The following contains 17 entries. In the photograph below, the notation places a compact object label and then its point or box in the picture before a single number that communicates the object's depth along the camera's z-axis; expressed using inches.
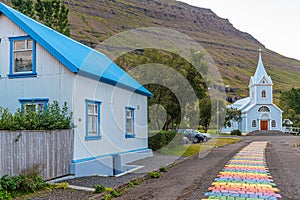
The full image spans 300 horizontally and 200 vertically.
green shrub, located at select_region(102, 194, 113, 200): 357.2
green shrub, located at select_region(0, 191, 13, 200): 327.8
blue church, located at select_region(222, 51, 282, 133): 2672.2
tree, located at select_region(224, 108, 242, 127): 2447.3
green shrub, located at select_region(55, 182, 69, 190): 403.7
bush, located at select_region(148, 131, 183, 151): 927.0
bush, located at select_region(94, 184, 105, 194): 384.8
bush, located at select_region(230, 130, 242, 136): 2532.0
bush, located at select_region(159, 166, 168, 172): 585.4
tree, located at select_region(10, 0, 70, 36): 1267.2
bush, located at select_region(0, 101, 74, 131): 412.5
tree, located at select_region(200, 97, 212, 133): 1636.3
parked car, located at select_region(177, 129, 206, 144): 1456.7
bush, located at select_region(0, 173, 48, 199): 356.2
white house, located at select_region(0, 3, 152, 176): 512.4
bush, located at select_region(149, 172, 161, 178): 519.2
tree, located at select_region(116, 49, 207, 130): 1058.7
